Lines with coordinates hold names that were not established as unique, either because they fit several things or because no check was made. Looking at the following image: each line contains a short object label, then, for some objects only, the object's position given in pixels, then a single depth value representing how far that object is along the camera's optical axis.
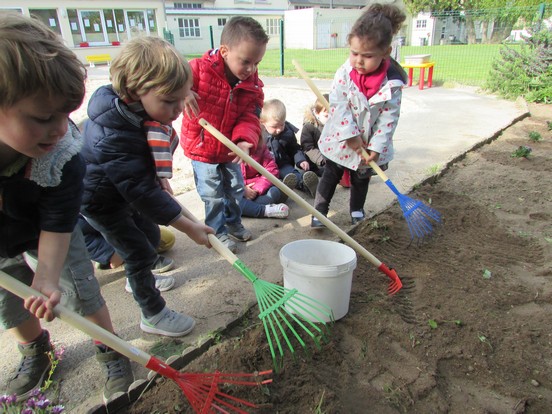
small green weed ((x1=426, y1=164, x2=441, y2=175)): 4.56
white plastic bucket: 2.12
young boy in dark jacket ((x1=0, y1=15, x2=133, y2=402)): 1.14
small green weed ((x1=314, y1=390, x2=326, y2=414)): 1.69
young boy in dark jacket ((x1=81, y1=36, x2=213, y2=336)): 1.73
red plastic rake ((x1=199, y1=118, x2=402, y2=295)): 2.35
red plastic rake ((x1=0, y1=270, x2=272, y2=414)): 1.43
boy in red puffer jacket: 2.62
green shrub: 8.67
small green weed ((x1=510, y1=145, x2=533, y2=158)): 4.94
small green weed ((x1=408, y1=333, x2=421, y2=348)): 2.12
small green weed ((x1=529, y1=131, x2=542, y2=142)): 5.69
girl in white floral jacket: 2.74
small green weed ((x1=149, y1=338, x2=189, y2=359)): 2.08
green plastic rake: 1.80
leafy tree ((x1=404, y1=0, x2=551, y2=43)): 32.38
